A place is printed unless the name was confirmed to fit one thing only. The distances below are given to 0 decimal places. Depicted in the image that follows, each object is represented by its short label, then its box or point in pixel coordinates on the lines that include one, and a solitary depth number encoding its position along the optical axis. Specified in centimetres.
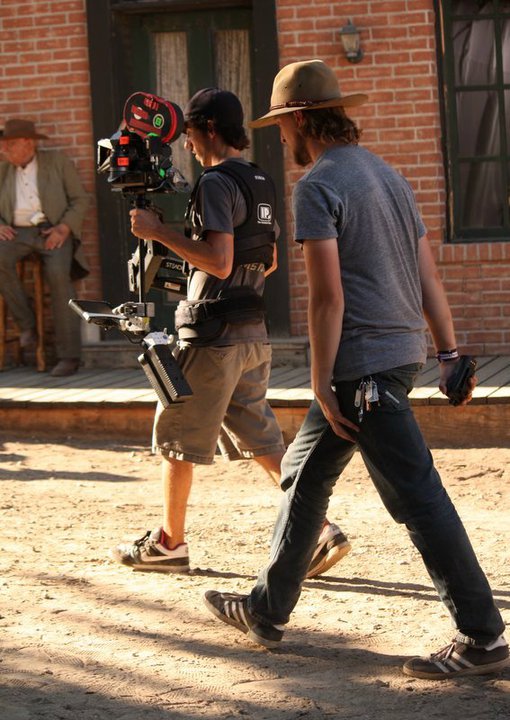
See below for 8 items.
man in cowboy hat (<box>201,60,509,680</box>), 686
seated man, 1644
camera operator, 866
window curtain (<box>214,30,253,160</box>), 1695
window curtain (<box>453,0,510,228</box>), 1613
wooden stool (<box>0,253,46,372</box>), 1677
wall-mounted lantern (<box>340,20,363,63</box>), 1597
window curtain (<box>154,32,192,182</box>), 1705
